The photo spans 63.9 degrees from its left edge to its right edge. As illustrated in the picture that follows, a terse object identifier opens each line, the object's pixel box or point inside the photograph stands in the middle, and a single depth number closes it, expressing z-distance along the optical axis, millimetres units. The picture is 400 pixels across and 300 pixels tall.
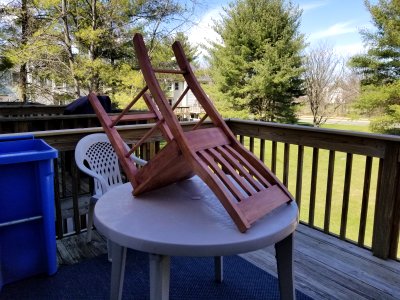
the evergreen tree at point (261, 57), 14078
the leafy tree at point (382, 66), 11031
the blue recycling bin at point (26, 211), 1909
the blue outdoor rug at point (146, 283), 1894
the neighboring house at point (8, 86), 10852
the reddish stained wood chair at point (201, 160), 1172
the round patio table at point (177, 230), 1055
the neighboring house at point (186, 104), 15510
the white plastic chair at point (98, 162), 2248
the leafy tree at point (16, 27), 9180
